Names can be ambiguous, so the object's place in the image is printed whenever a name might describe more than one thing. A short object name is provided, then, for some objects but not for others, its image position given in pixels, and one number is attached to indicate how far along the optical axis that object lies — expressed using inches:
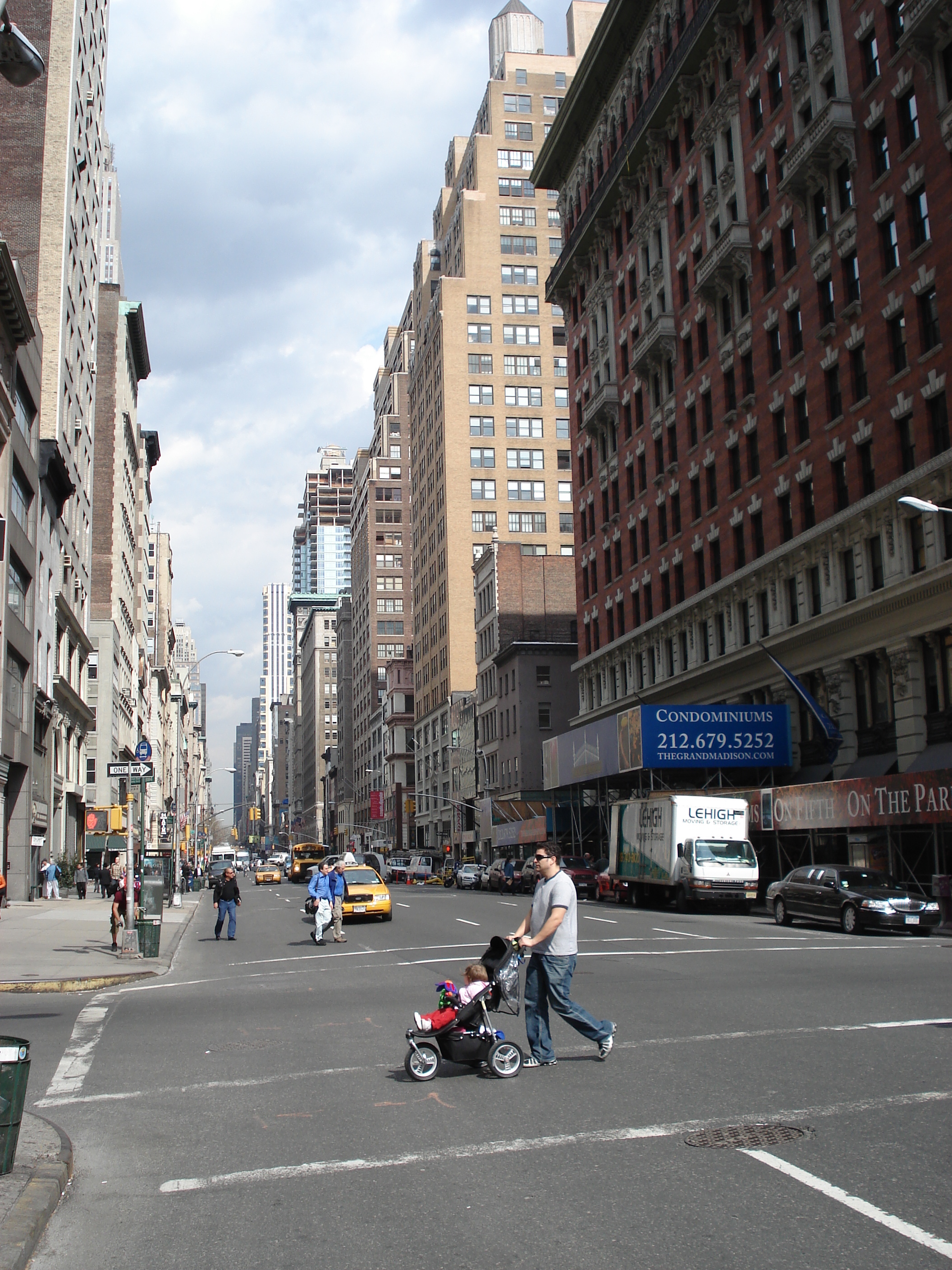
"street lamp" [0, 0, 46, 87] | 383.9
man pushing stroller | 401.1
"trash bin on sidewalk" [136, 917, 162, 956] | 900.6
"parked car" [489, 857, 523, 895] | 2161.7
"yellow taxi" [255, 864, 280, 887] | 3912.4
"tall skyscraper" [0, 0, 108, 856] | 2105.1
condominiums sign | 1697.8
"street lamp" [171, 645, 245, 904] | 2315.0
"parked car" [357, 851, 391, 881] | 2493.8
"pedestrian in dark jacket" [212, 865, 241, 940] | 1138.7
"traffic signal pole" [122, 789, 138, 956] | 945.5
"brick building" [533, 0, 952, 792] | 1429.6
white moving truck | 1354.6
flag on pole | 1566.2
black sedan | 1006.4
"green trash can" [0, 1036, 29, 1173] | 274.8
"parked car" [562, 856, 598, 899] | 1893.5
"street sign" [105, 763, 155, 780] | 988.6
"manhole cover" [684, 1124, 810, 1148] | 301.1
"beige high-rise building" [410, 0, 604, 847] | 4286.4
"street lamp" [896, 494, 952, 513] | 909.2
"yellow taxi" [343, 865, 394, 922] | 1290.6
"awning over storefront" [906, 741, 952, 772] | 1341.0
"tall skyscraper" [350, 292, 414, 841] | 6294.3
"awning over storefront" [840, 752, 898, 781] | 1461.6
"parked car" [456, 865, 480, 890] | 2655.0
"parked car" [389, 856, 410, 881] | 3422.7
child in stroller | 403.5
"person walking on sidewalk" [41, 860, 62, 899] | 1845.5
